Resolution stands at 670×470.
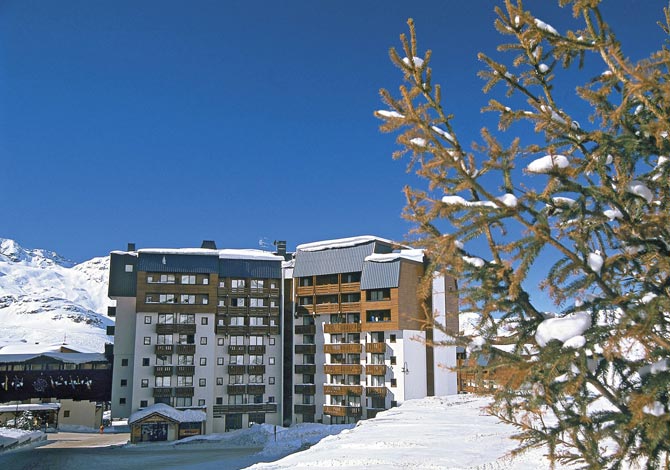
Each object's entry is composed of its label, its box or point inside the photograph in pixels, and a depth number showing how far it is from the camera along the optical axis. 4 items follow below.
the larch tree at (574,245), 4.54
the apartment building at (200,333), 56.78
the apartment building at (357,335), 52.69
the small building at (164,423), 51.28
